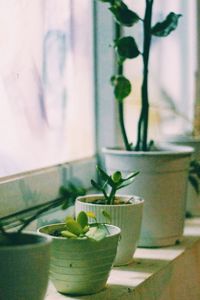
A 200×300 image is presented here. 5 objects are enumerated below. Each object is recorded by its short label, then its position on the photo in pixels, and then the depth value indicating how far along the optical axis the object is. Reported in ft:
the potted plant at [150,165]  3.15
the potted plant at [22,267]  2.06
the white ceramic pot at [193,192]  3.90
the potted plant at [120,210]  2.81
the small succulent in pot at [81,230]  2.44
